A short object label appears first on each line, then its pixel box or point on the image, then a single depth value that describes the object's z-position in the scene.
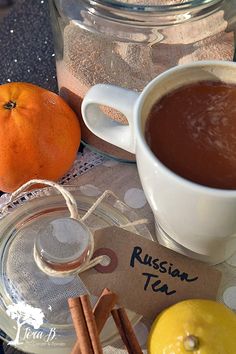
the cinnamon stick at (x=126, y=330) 0.48
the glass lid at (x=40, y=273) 0.53
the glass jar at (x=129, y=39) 0.57
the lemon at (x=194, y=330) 0.45
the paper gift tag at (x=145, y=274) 0.53
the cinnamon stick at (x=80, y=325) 0.47
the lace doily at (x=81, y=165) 0.64
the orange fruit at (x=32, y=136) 0.57
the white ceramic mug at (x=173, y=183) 0.47
